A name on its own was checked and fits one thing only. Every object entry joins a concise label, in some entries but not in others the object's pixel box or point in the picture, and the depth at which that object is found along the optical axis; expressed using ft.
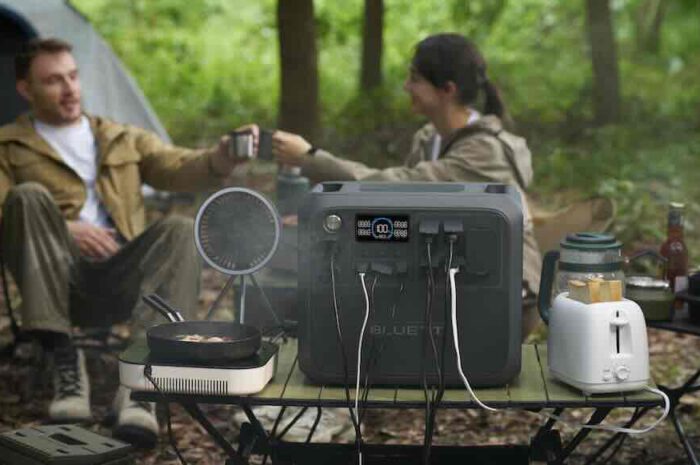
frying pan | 14.62
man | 22.88
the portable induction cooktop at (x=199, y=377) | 14.55
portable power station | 14.67
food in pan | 15.06
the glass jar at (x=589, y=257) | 16.27
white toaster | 14.54
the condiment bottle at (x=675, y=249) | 19.35
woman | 22.08
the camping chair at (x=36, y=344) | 24.48
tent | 32.58
